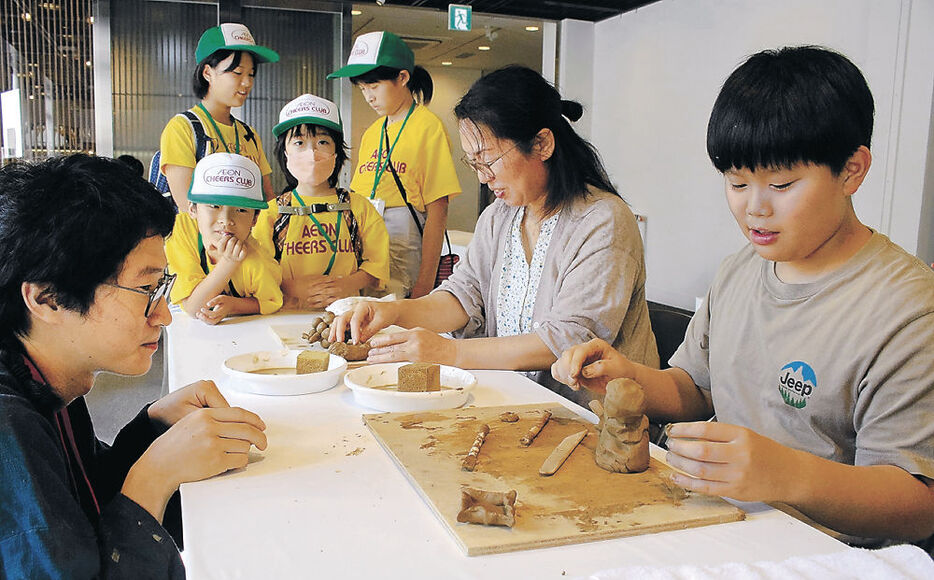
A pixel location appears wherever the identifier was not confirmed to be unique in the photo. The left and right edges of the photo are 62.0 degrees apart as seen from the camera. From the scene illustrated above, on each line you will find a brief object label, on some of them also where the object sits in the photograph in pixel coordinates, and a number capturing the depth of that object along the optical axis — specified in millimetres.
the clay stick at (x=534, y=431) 1359
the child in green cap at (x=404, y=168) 3504
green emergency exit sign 5929
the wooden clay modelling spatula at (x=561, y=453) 1221
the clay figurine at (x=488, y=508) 1025
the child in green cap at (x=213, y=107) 3305
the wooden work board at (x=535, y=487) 1025
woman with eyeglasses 1993
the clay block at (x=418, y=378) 1635
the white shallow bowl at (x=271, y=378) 1698
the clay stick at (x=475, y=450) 1229
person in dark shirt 955
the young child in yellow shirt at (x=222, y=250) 2539
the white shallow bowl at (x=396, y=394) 1578
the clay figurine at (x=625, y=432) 1228
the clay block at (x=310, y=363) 1802
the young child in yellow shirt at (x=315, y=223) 2932
